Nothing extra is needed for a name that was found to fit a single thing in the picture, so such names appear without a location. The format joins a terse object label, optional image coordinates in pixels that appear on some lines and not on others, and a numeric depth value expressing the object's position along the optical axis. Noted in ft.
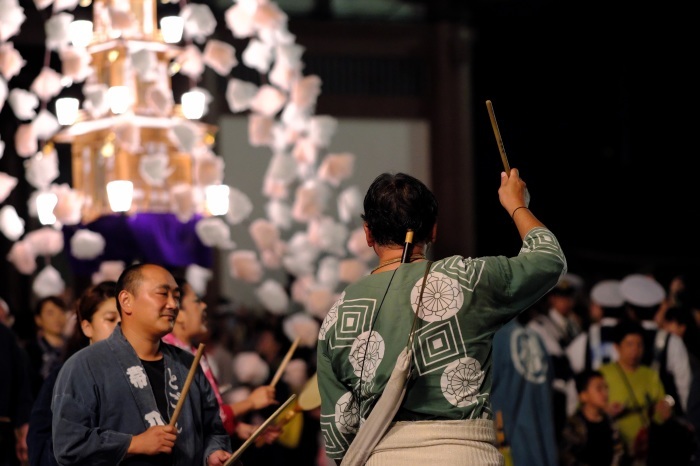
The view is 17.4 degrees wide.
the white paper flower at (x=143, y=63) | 47.74
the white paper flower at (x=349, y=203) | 57.30
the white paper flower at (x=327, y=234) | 58.17
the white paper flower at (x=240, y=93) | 57.45
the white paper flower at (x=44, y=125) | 53.56
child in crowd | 38.11
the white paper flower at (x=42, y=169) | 52.21
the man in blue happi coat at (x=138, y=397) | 21.01
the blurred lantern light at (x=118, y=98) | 48.30
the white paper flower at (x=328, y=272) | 59.24
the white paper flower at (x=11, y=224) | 51.72
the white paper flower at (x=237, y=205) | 52.69
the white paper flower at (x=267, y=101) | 57.93
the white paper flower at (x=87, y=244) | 49.54
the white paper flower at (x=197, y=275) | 56.39
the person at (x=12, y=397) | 33.74
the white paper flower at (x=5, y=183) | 50.70
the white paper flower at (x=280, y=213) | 58.42
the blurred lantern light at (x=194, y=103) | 50.36
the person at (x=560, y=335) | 42.62
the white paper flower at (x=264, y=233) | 56.96
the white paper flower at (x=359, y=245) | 58.51
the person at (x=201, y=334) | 28.46
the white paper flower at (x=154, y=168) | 49.66
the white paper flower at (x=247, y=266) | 54.78
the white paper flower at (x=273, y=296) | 56.93
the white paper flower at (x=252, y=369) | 48.03
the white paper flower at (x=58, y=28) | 50.99
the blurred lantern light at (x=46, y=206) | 51.38
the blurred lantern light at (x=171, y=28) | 49.73
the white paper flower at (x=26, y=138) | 53.61
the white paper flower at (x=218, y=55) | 54.97
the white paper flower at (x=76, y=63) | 50.80
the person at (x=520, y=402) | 33.88
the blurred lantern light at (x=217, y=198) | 51.43
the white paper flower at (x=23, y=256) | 53.32
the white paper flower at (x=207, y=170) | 52.01
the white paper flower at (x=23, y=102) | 52.45
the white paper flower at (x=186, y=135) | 49.10
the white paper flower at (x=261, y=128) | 57.12
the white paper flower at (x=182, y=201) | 50.85
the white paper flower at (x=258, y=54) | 57.79
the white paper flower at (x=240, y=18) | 56.14
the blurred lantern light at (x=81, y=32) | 50.02
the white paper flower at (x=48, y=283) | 52.30
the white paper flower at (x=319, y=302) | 56.28
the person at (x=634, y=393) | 38.94
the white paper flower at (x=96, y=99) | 48.86
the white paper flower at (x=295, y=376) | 47.18
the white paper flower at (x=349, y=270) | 57.40
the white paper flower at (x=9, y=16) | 49.20
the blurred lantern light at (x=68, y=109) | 50.12
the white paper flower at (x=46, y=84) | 53.76
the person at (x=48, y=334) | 41.29
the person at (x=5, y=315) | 39.37
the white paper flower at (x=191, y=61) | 53.47
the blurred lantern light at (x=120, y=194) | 48.71
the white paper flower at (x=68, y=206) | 51.04
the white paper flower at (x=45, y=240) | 54.15
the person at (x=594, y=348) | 43.28
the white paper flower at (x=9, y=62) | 50.36
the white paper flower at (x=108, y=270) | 48.98
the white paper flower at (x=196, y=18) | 52.98
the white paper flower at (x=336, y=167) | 57.49
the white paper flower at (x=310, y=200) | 57.45
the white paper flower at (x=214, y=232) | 50.80
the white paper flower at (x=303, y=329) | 51.25
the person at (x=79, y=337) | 24.77
